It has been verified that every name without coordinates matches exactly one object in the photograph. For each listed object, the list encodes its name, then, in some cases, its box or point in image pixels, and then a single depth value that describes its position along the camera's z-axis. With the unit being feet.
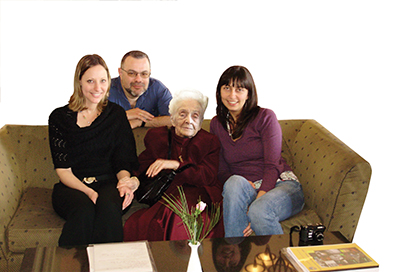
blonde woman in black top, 8.05
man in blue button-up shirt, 10.11
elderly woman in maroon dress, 8.38
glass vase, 5.68
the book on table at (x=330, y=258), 5.98
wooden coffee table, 6.11
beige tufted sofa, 7.97
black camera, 6.94
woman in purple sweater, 8.16
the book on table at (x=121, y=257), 5.75
